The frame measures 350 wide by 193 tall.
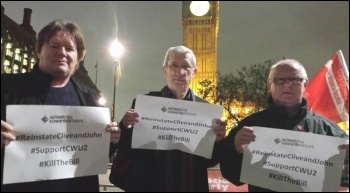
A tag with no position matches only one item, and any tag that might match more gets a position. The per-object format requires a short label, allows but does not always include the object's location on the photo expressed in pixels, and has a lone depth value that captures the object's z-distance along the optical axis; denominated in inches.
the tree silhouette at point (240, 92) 1236.5
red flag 161.5
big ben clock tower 2285.9
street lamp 424.8
